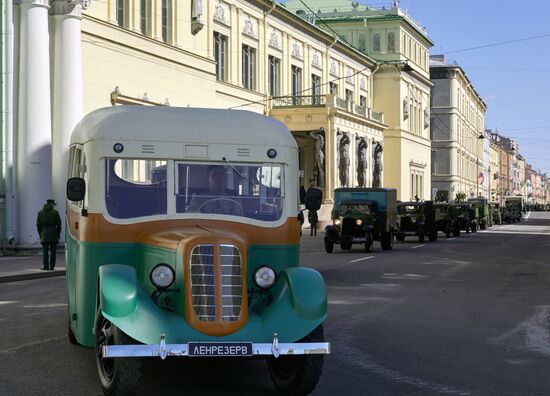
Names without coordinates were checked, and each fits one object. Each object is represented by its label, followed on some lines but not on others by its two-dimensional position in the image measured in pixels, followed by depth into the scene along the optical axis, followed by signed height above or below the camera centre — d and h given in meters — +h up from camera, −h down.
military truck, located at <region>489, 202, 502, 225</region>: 82.86 -0.39
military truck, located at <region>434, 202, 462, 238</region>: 51.25 -0.49
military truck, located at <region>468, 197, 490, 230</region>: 68.25 -0.09
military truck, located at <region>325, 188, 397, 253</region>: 32.97 -0.28
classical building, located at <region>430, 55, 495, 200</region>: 110.75 +9.89
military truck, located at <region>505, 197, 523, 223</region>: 102.57 +0.07
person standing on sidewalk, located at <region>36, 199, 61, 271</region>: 23.17 -0.39
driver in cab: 8.93 +0.13
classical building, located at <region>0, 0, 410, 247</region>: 29.52 +6.27
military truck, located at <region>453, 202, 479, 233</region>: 56.24 -0.32
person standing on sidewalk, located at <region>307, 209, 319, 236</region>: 48.81 -0.64
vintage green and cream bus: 7.70 -0.31
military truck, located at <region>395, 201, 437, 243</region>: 42.78 -0.45
